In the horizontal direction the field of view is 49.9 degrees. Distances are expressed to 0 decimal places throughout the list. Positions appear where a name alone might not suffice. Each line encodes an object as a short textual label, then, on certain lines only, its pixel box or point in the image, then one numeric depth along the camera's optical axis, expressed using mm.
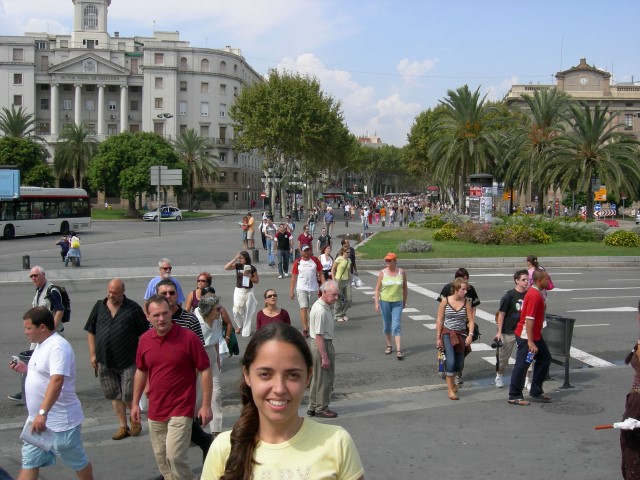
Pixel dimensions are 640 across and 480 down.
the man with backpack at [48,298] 8820
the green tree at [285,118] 63469
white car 63438
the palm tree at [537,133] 43188
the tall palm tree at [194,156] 83938
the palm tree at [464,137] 45812
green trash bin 9562
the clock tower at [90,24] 101062
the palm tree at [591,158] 36844
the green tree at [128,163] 64938
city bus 39781
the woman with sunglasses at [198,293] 9422
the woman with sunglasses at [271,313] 8555
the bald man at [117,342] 7066
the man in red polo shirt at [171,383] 5594
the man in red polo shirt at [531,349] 8688
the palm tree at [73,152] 75750
